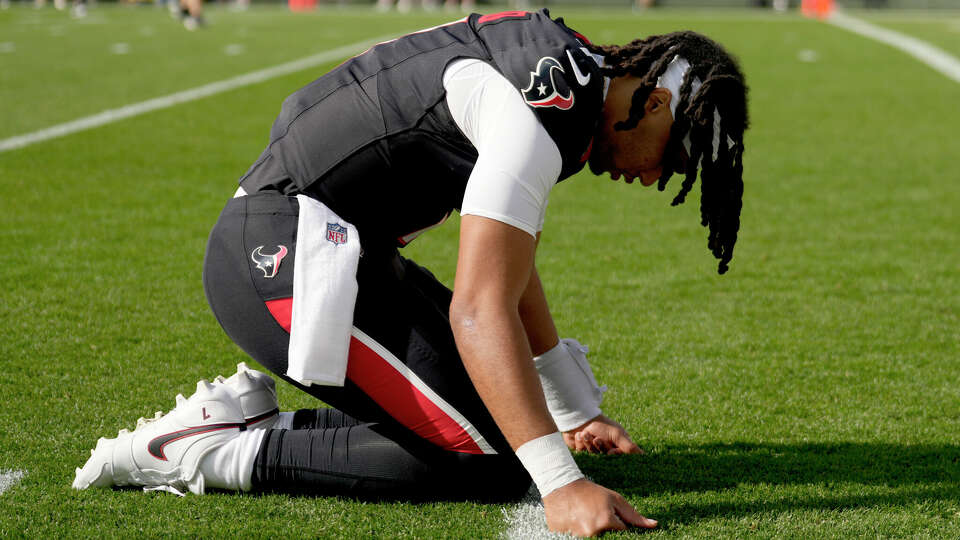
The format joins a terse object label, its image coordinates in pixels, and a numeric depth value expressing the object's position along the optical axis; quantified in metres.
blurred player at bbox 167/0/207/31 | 19.56
